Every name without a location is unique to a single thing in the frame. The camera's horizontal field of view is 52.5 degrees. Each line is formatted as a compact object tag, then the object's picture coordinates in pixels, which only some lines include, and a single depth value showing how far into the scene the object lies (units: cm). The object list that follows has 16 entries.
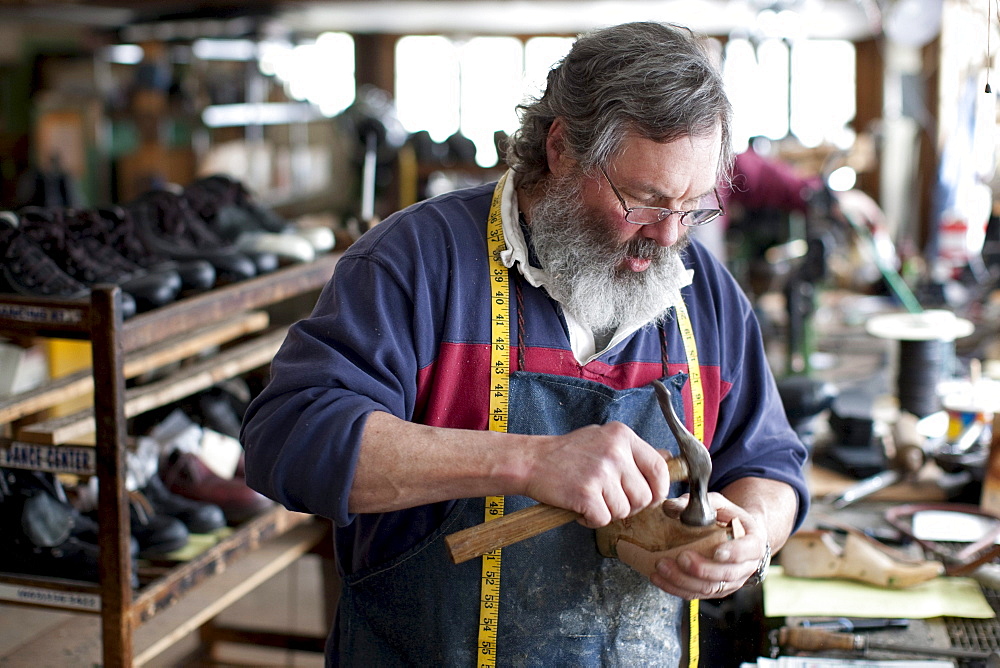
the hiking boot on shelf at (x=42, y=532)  220
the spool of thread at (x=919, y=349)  321
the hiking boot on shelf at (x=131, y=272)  236
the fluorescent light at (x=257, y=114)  892
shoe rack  202
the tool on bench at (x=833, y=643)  192
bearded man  145
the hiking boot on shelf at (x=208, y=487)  269
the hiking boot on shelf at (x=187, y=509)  258
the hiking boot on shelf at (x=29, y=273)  232
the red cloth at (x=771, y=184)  517
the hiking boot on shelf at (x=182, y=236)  277
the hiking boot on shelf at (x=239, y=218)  307
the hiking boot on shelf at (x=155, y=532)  243
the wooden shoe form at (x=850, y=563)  221
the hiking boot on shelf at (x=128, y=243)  262
